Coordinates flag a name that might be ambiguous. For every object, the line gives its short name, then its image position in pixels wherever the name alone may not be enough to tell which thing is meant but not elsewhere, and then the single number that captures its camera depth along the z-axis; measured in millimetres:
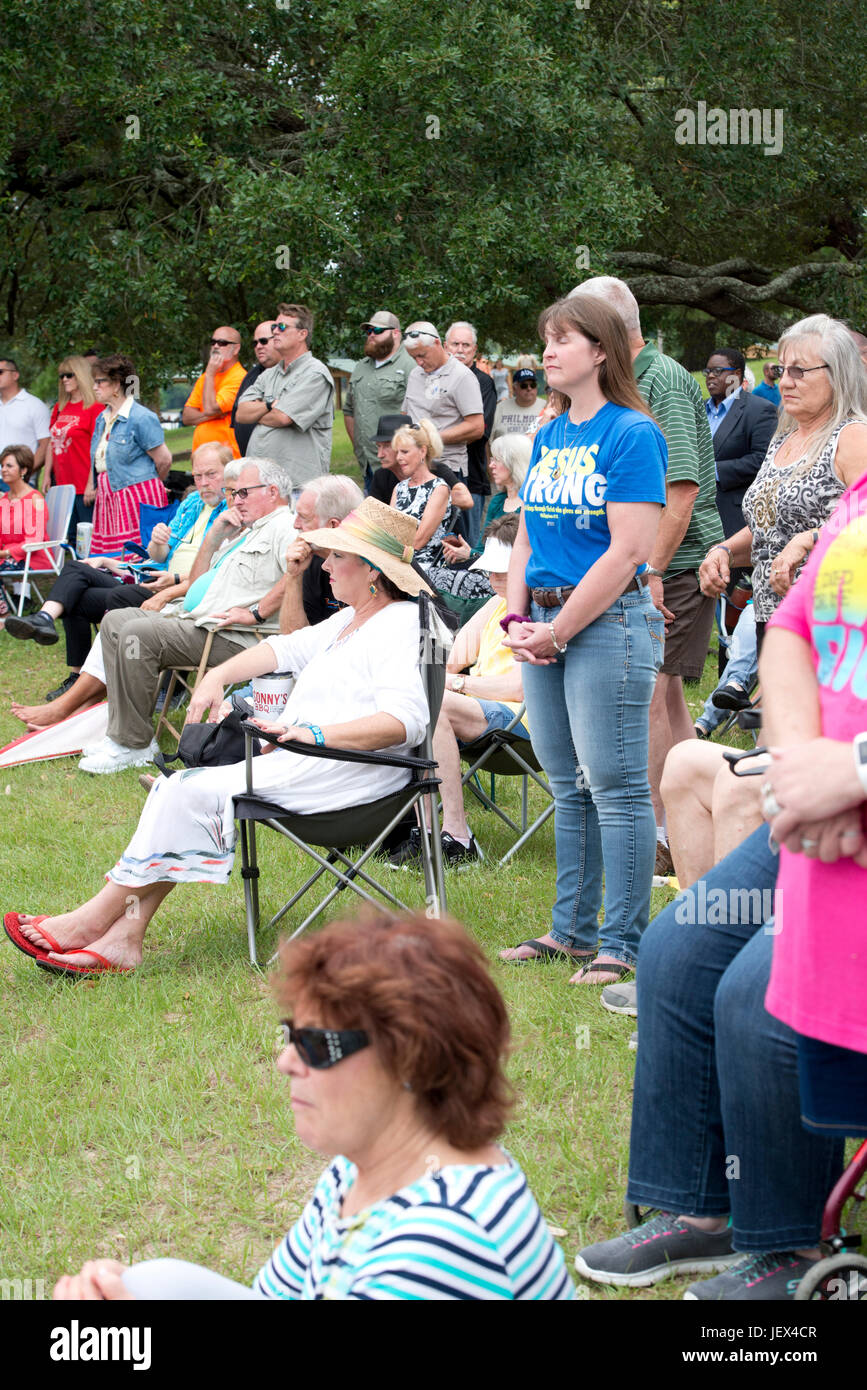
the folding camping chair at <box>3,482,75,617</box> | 10414
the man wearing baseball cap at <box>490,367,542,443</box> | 10719
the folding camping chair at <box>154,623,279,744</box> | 6742
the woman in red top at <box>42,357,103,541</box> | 11078
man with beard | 8914
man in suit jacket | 8320
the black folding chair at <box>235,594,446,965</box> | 4129
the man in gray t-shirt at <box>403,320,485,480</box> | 8281
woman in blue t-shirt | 3748
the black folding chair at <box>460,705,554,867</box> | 5141
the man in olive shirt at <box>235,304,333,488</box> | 8031
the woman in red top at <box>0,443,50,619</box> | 10742
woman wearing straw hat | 4090
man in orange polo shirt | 9055
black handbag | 4648
